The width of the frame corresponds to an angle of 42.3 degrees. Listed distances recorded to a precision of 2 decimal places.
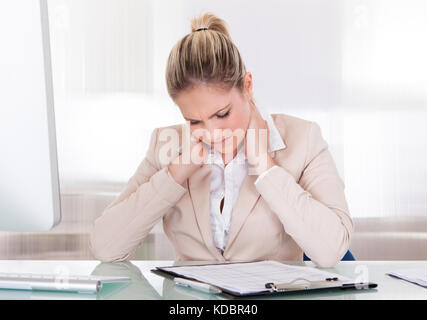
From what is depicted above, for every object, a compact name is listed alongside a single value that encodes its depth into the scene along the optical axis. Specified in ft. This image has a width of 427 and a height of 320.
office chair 5.73
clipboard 2.99
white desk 3.10
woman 5.26
